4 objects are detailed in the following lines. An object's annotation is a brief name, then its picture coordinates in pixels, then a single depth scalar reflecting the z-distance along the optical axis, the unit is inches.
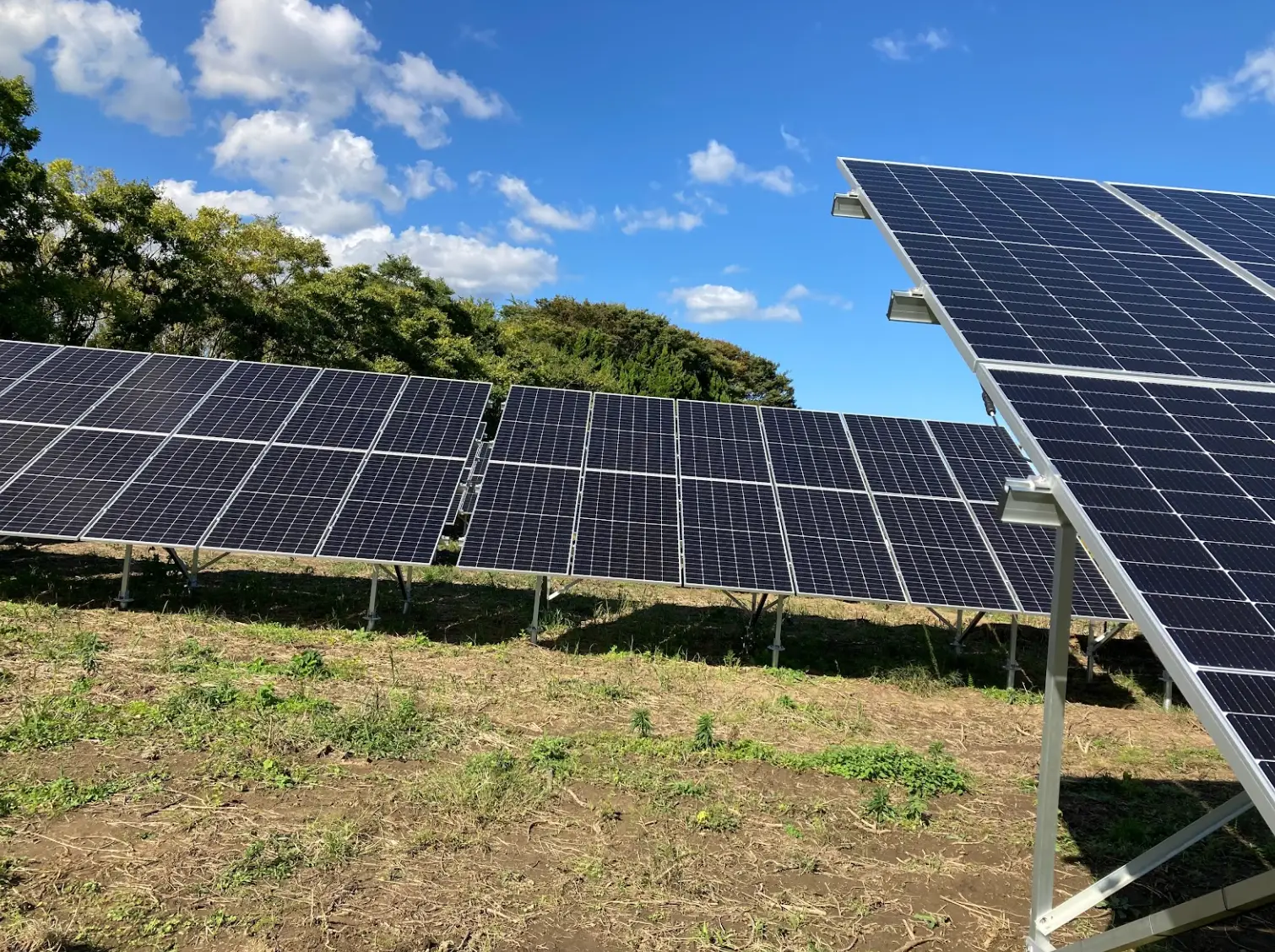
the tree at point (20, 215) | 871.1
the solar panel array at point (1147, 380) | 167.3
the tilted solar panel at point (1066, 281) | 278.4
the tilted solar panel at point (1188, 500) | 163.2
